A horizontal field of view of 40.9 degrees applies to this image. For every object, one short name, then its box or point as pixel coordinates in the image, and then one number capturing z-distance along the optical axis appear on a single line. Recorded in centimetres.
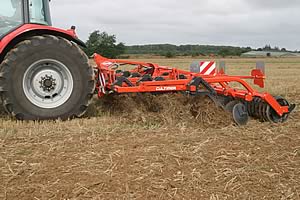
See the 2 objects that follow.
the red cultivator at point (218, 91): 532
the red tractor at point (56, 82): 507
